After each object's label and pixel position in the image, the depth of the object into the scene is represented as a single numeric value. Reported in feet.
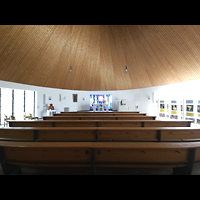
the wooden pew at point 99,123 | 13.05
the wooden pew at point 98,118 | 17.14
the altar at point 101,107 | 39.73
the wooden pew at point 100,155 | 6.20
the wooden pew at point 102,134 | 9.76
